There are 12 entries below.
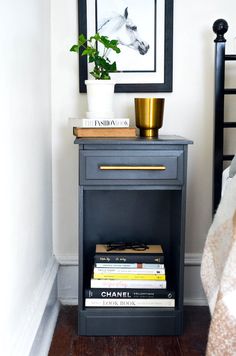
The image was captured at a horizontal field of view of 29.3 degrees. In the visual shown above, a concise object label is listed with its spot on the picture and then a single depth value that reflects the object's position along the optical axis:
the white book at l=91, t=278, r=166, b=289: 1.66
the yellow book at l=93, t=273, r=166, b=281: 1.67
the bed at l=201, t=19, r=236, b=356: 0.98
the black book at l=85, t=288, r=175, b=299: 1.65
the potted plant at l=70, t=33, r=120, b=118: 1.66
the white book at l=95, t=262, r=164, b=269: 1.68
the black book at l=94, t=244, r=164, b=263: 1.69
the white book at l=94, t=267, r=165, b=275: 1.68
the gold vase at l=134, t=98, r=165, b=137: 1.65
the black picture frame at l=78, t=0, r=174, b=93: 1.83
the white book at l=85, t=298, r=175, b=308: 1.65
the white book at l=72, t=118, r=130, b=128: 1.62
